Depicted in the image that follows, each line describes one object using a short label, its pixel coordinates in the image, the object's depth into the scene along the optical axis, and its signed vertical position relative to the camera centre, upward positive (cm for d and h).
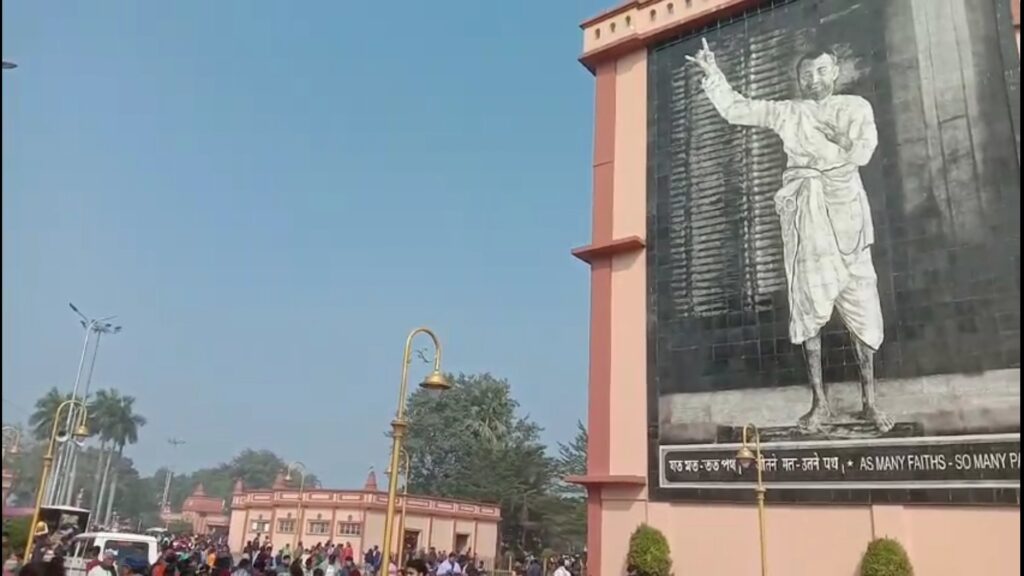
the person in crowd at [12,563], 1526 -92
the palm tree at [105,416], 8250 +1010
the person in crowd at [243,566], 1393 -82
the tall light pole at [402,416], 820 +125
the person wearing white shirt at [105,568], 1219 -72
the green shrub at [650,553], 1420 -13
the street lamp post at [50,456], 1355 +101
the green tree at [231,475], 12604 +761
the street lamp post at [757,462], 1262 +138
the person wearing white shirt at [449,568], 2198 -85
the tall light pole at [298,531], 3545 -13
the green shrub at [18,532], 2505 -56
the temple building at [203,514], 7825 +92
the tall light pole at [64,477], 5562 +272
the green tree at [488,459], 4869 +480
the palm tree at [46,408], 7049 +925
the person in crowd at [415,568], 739 -30
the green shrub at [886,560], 1188 -4
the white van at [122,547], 1897 -61
